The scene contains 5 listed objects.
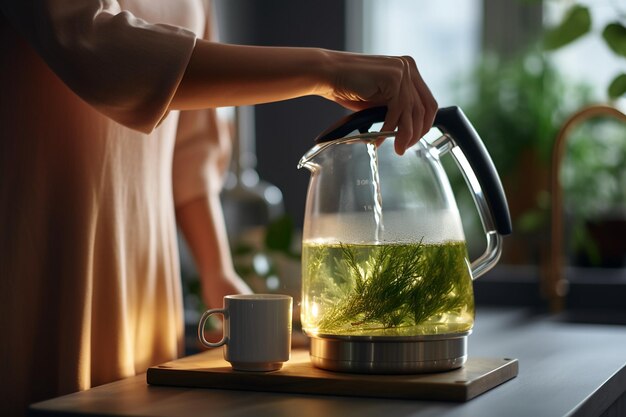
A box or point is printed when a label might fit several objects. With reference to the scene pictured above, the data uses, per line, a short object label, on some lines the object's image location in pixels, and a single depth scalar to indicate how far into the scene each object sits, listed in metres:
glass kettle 1.27
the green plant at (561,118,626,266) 3.36
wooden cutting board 1.21
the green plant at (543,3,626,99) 1.72
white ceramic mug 1.28
